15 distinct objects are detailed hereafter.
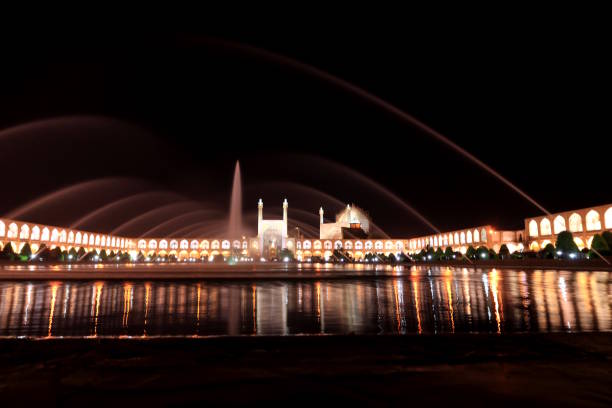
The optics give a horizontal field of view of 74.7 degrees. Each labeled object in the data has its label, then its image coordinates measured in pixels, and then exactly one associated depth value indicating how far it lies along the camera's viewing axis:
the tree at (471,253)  57.70
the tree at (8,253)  44.77
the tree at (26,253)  47.02
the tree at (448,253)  60.47
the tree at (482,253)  55.70
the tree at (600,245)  35.44
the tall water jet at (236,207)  62.94
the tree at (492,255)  50.32
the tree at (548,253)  42.22
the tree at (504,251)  50.41
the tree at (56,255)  52.93
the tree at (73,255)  62.12
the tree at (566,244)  42.28
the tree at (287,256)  82.62
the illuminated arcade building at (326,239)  57.59
